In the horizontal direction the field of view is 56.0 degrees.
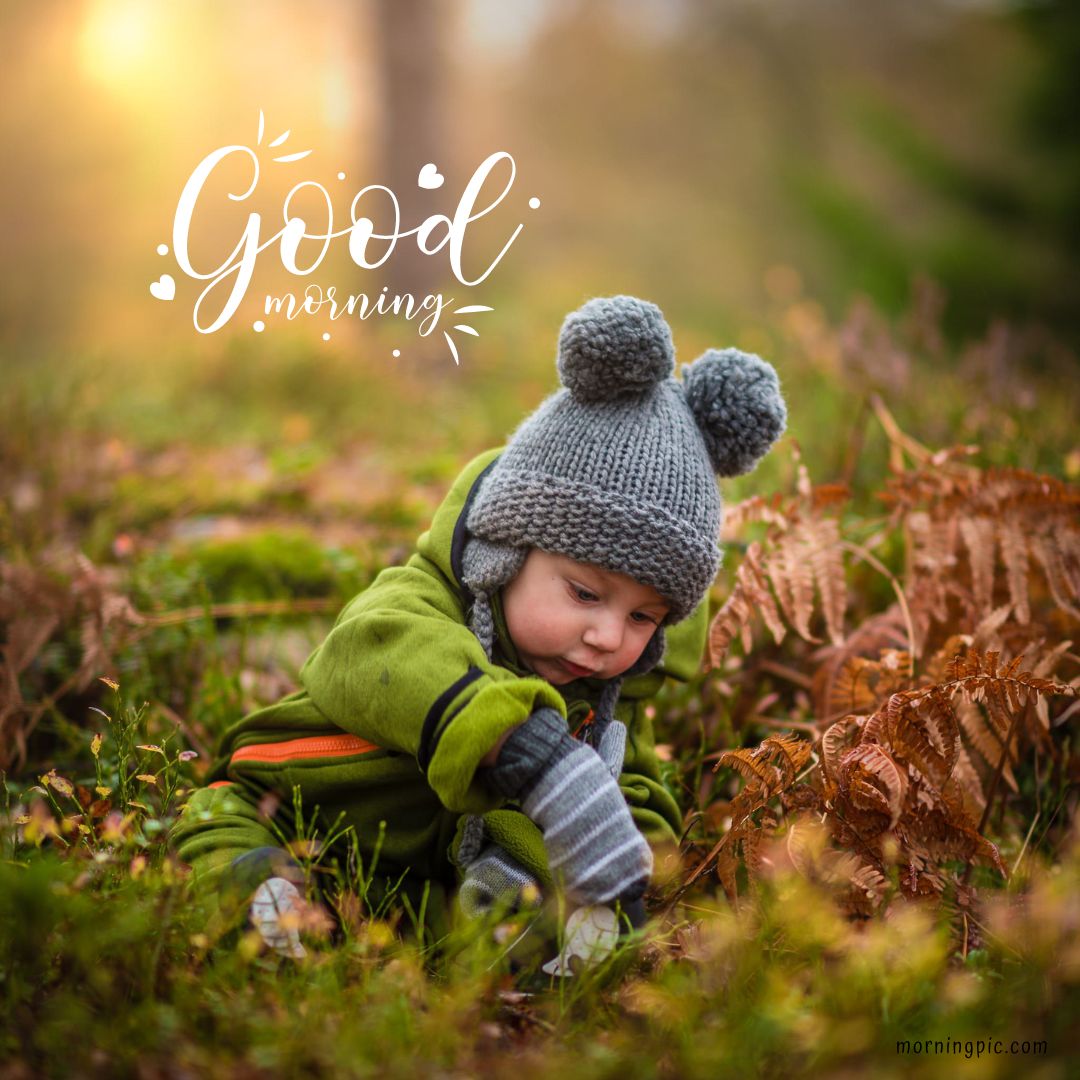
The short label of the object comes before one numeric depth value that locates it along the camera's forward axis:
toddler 2.11
